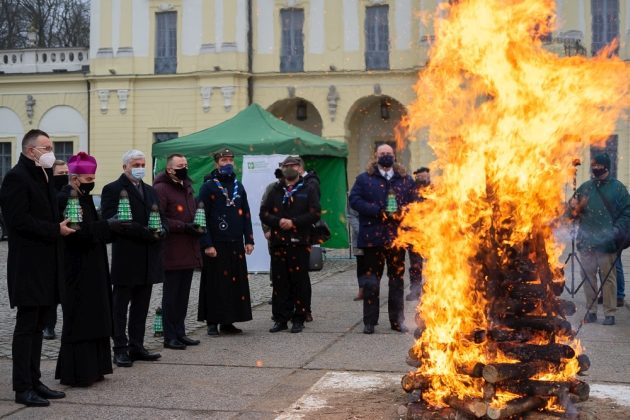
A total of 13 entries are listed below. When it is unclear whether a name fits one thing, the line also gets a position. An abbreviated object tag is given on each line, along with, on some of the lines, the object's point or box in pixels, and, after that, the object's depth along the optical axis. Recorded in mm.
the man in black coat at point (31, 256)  6672
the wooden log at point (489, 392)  5785
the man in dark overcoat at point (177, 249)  9117
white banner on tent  16656
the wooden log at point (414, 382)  6238
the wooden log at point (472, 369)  5852
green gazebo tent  16875
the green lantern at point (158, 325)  9875
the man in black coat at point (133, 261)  8195
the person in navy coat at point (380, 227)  9930
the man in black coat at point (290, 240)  10203
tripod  11016
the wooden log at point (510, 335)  5992
